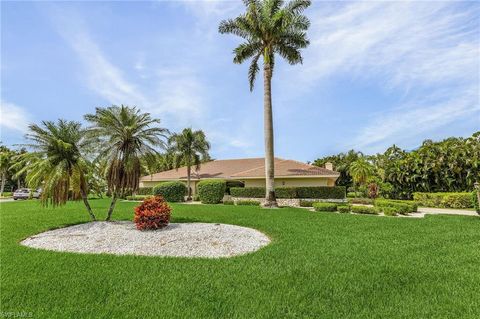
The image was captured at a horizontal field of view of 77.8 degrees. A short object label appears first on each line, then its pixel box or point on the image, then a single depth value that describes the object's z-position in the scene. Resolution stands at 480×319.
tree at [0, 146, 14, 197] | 49.62
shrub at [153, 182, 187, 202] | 31.69
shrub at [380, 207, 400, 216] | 18.92
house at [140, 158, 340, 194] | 30.72
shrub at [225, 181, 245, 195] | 34.06
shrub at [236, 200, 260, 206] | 26.05
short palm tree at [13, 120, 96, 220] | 11.60
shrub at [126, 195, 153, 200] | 34.94
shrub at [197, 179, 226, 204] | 29.20
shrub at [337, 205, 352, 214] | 20.42
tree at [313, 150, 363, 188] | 57.31
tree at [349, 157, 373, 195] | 44.53
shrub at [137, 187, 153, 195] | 39.72
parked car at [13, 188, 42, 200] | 39.42
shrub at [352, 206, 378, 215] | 19.80
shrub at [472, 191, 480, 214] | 19.42
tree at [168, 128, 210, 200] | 34.47
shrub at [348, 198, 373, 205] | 31.38
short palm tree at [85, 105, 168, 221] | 12.64
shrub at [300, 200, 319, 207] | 25.68
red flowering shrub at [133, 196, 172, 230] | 11.50
